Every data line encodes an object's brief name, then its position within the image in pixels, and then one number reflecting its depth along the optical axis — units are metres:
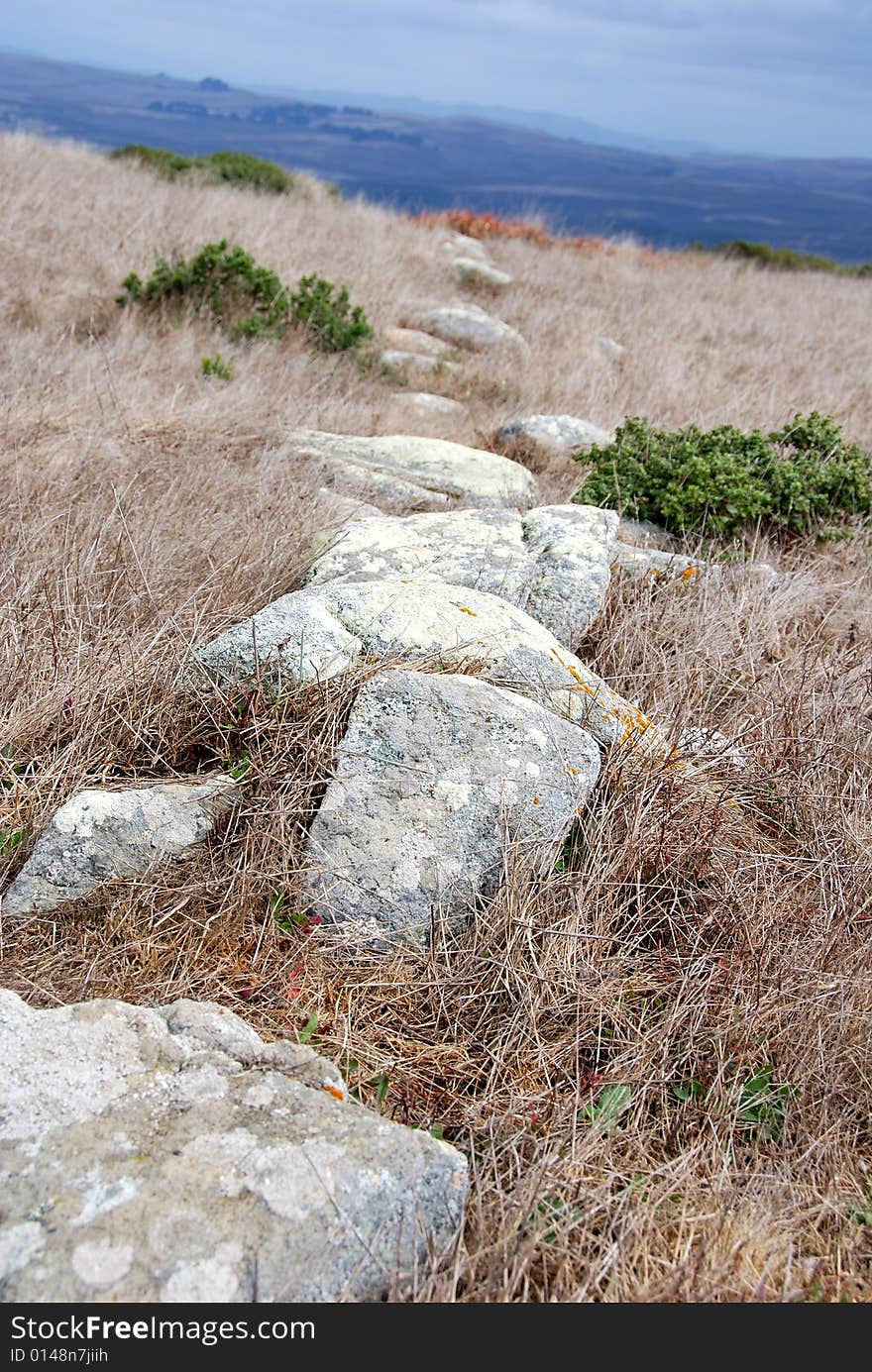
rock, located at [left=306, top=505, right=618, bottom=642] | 3.81
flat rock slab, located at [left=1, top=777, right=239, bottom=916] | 2.54
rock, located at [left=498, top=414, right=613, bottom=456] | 6.45
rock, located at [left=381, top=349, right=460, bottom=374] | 8.28
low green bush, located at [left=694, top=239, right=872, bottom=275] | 19.78
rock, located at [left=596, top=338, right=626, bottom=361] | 9.79
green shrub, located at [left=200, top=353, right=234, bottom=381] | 6.68
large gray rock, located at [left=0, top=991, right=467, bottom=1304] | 1.60
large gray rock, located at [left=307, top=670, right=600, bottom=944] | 2.59
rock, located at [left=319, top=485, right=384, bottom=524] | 4.51
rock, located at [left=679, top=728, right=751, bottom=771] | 3.17
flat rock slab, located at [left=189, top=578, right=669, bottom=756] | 3.01
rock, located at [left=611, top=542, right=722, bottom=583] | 4.44
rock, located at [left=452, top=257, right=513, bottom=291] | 12.58
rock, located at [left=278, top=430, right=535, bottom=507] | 5.31
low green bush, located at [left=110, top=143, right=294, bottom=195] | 14.50
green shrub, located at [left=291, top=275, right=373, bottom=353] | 7.95
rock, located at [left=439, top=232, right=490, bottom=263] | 14.05
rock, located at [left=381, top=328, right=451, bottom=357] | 9.01
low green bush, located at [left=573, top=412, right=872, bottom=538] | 5.31
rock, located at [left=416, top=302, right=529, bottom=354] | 9.61
